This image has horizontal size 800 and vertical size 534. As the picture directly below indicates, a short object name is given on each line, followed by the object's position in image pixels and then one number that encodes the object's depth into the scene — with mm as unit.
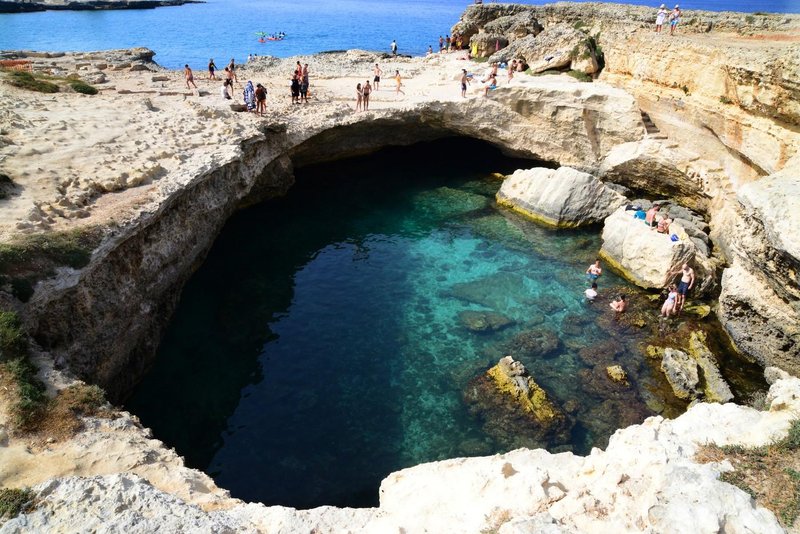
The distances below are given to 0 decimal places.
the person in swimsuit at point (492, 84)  27391
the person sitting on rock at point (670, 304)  18594
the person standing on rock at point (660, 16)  28125
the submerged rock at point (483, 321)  17844
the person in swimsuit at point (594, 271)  20422
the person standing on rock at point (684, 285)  18891
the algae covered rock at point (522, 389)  14350
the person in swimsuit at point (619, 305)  18781
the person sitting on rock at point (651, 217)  21891
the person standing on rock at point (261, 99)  22828
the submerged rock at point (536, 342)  16906
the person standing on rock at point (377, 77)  29981
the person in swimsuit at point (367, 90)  25669
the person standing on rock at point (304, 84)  25886
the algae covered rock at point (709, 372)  15211
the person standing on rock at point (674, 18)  27156
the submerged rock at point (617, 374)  15703
